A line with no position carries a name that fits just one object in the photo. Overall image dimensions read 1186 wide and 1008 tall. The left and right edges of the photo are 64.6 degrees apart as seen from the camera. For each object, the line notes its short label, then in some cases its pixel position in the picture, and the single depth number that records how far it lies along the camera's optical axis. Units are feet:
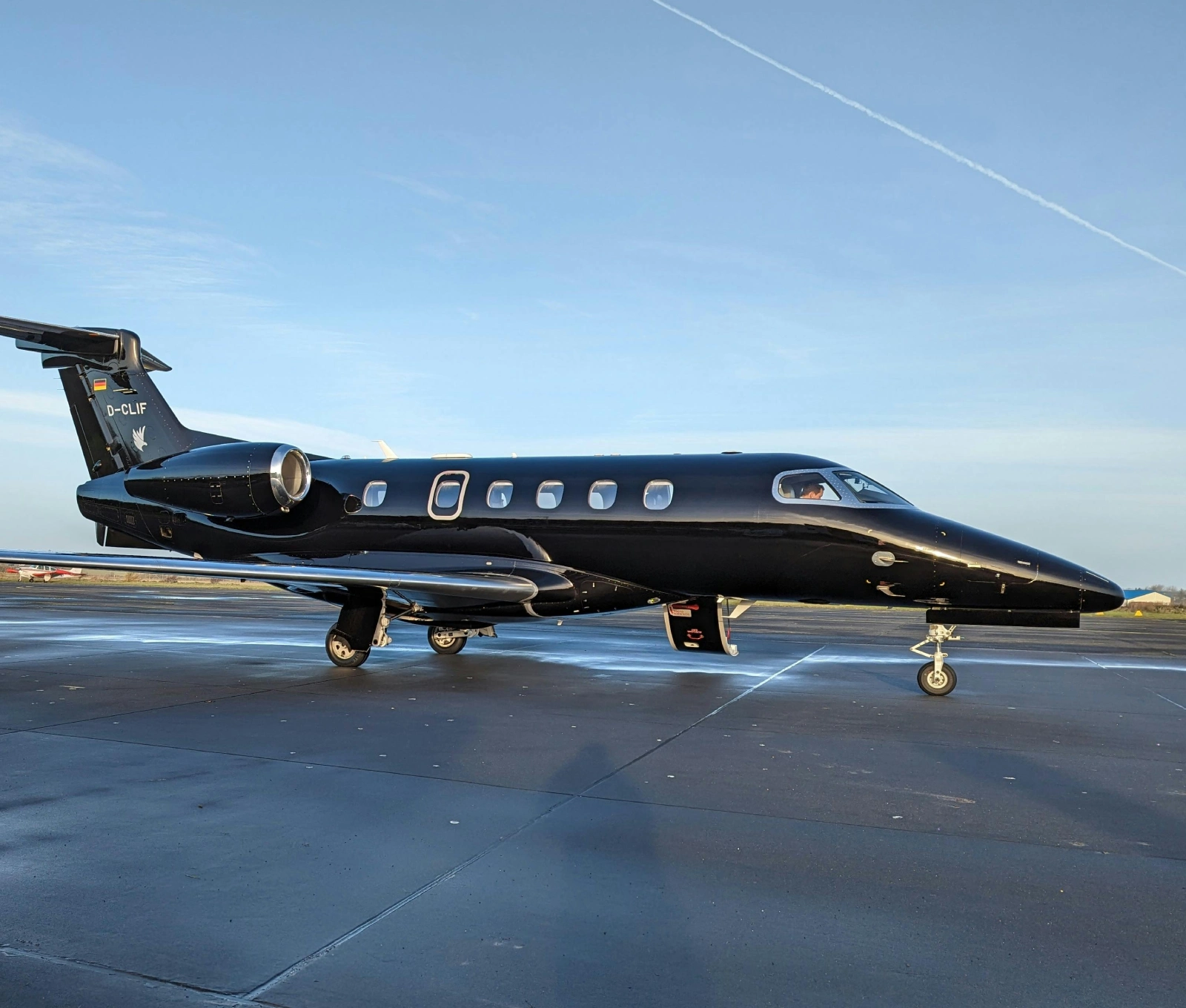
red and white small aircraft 170.09
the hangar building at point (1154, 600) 188.51
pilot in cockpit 40.19
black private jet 37.99
